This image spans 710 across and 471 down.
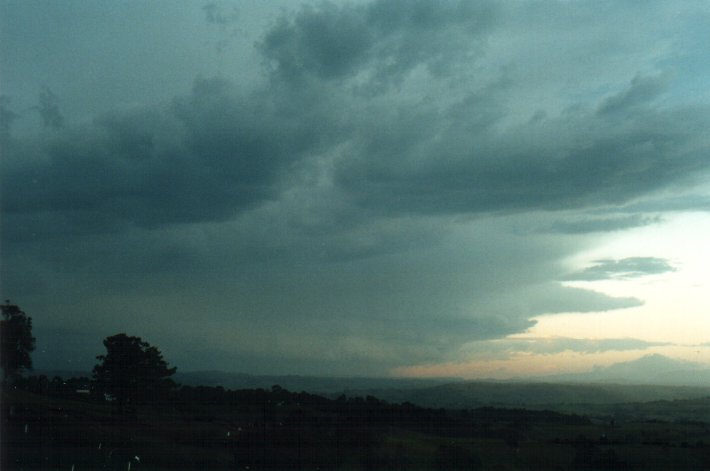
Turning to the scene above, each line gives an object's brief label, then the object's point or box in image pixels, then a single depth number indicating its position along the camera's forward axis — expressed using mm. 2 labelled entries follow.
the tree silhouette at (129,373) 27500
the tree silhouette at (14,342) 27002
